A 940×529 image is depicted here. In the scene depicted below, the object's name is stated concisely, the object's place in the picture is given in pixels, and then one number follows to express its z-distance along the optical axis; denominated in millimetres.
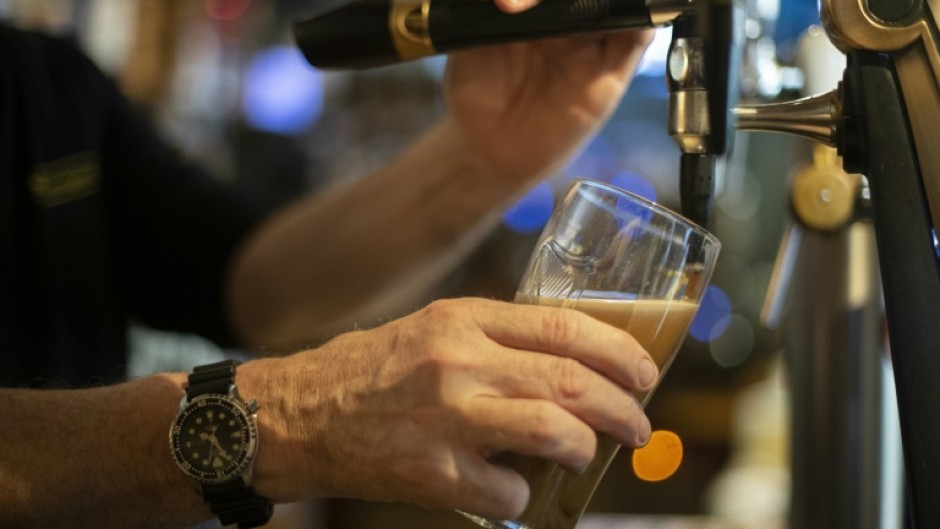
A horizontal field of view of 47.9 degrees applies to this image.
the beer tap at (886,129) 531
